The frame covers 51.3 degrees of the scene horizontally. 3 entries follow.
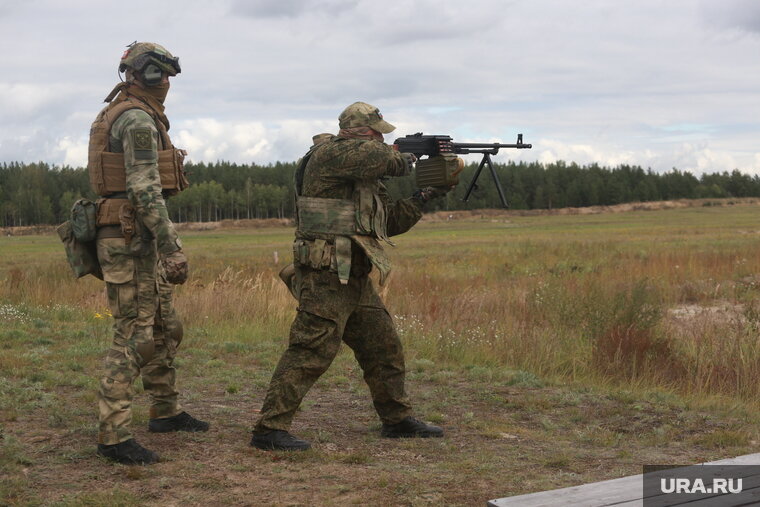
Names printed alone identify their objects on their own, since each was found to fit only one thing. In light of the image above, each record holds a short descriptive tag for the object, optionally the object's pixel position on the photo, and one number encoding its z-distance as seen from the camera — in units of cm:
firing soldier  498
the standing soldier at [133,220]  467
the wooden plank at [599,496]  320
